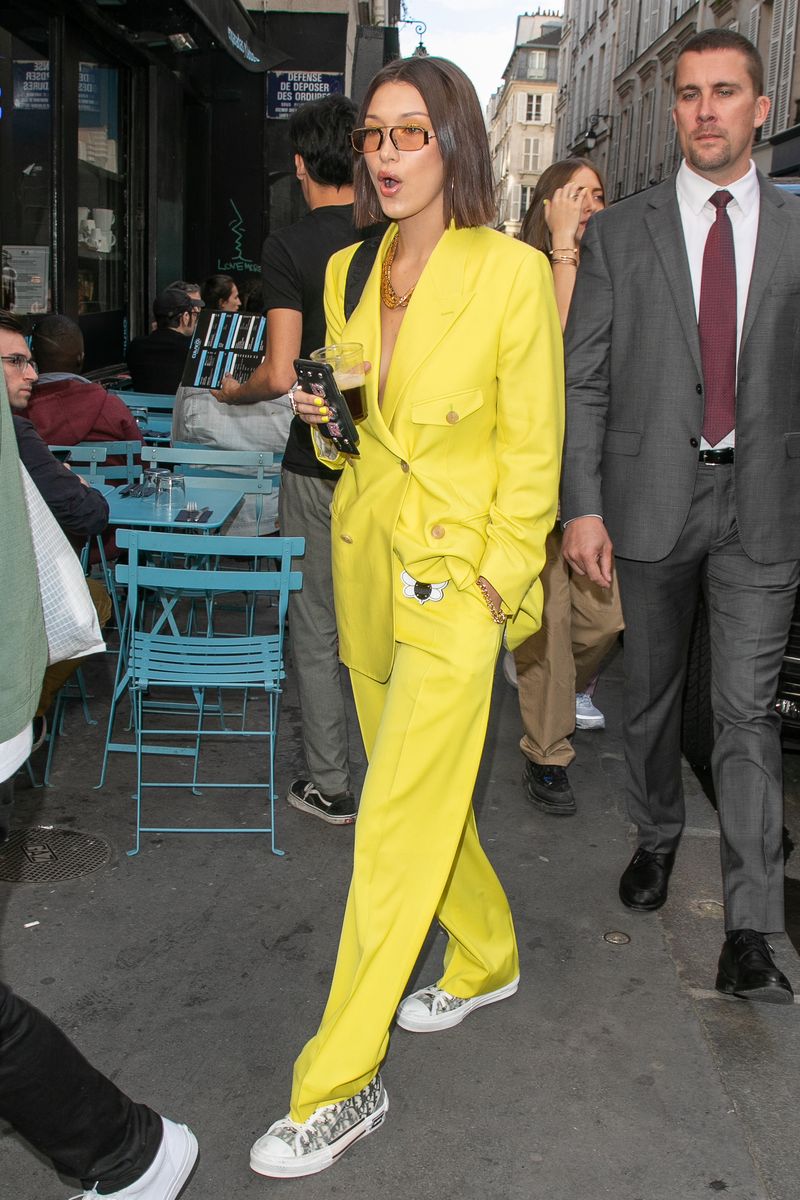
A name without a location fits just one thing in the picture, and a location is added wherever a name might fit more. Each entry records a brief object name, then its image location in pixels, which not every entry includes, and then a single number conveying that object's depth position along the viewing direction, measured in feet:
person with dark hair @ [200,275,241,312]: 30.30
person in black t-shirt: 13.37
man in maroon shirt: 20.72
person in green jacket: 6.29
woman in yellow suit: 8.25
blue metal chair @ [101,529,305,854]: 13.61
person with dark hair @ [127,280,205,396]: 27.86
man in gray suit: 10.69
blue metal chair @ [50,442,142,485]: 19.97
